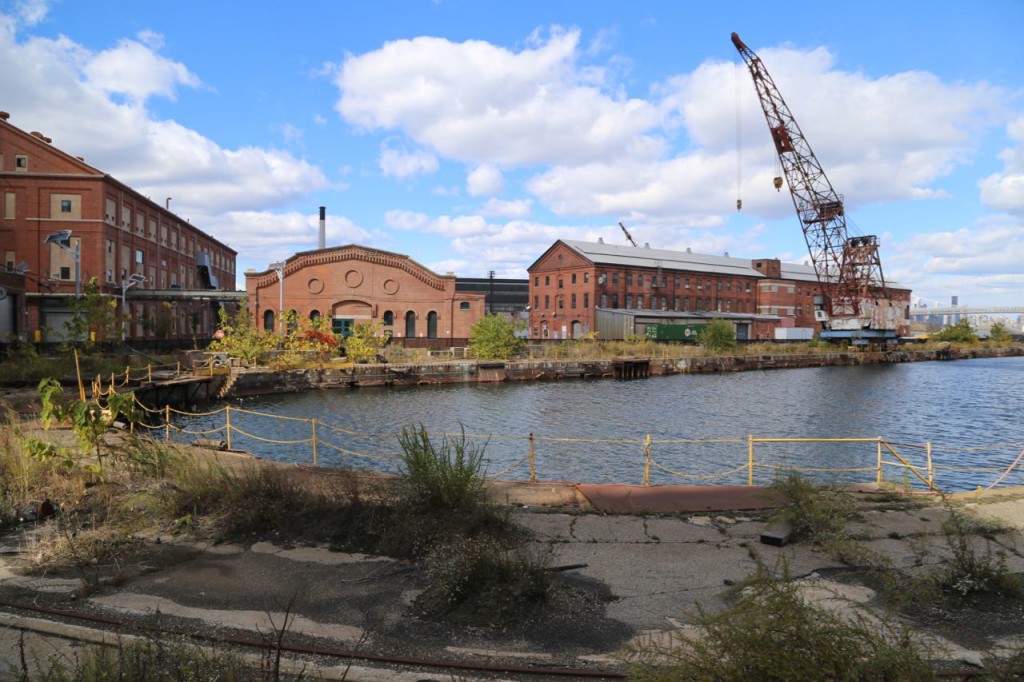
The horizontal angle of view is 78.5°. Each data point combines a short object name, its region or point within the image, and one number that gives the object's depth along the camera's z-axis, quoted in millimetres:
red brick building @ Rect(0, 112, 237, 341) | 41500
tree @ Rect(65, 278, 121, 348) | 26639
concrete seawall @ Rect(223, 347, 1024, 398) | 31375
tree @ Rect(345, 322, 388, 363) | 36312
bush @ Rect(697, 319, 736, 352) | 54406
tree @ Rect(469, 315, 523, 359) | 41844
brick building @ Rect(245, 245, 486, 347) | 49094
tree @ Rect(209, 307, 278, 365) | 34156
